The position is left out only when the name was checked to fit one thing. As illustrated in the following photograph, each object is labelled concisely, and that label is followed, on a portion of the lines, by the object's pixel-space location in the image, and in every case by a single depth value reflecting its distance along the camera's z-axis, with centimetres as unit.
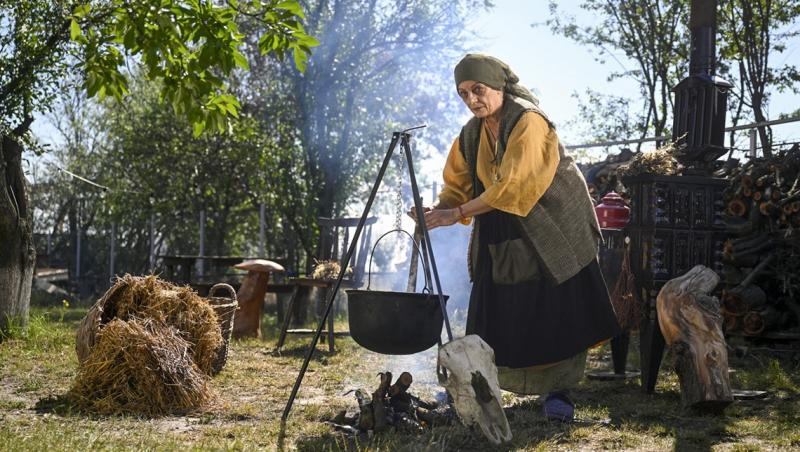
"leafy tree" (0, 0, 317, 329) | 462
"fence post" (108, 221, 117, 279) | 1656
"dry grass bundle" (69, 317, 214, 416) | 424
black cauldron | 388
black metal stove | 507
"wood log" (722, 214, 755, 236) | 711
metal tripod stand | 388
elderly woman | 388
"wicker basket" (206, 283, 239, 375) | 549
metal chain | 467
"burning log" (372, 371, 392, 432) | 381
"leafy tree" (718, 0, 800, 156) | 1349
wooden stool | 715
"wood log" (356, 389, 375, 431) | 383
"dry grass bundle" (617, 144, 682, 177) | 534
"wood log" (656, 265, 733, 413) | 423
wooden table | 945
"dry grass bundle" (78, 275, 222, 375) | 471
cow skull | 350
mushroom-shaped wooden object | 796
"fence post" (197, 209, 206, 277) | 1407
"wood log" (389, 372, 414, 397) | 402
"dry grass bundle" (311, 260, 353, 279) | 782
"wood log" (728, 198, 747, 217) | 720
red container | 554
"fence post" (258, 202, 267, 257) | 1295
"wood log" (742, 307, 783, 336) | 672
